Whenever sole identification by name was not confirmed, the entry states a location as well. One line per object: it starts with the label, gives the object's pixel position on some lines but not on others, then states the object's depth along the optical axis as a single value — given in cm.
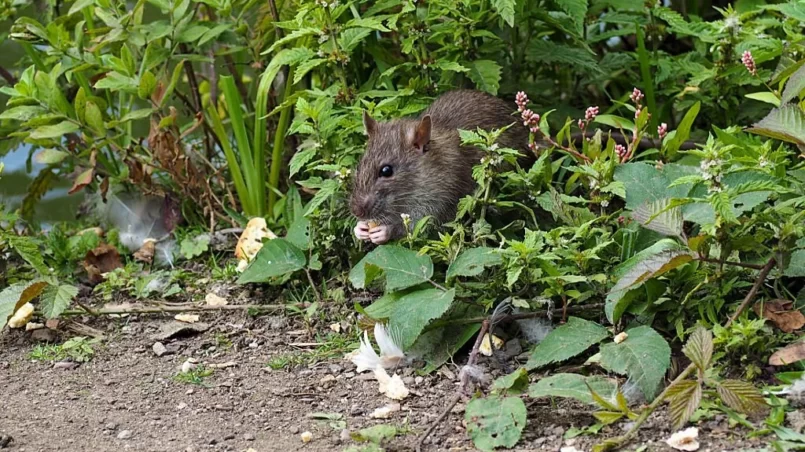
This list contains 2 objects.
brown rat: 426
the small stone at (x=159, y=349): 407
